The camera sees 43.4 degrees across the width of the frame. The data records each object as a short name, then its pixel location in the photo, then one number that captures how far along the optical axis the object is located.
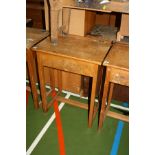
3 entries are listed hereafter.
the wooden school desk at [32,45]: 1.73
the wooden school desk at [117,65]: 1.42
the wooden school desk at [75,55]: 1.53
